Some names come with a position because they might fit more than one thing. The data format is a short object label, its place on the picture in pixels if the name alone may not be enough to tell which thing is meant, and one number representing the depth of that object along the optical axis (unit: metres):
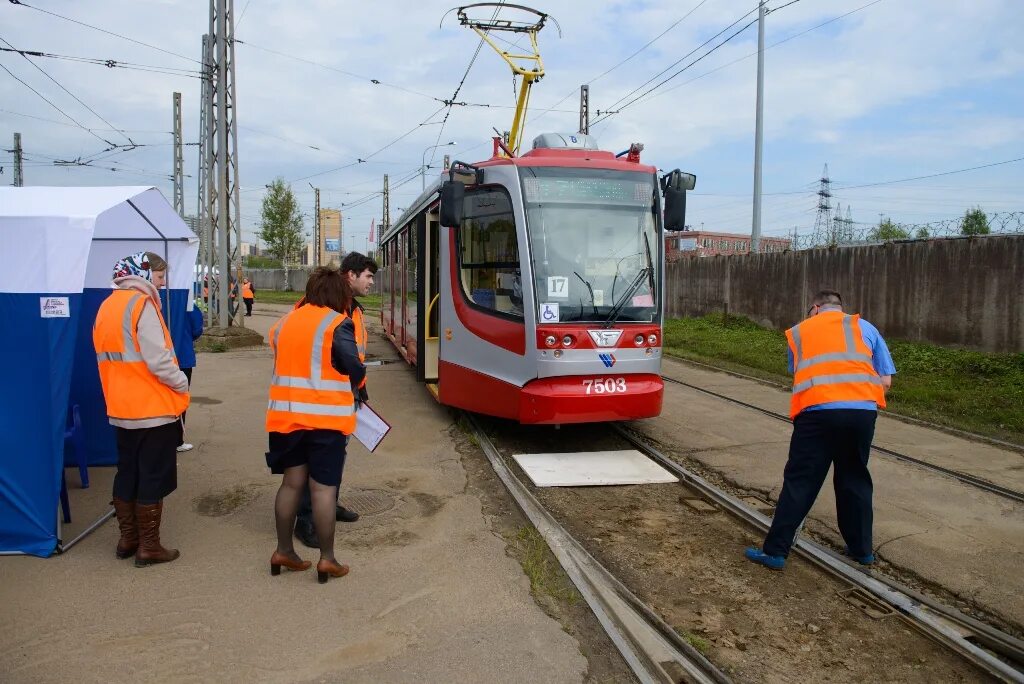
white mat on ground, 6.57
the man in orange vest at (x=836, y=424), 4.64
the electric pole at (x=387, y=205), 47.84
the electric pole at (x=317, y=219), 56.06
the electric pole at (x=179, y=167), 26.78
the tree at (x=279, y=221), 53.97
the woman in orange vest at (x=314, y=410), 4.30
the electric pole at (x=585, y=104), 26.42
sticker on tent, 4.59
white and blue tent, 4.59
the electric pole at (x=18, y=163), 31.69
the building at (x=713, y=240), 54.88
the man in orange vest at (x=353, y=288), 5.05
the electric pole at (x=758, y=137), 19.56
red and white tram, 7.21
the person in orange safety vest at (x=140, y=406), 4.56
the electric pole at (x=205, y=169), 16.19
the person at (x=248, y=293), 25.27
